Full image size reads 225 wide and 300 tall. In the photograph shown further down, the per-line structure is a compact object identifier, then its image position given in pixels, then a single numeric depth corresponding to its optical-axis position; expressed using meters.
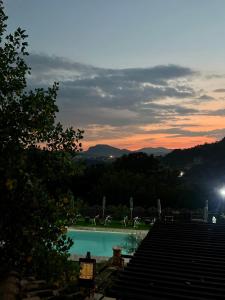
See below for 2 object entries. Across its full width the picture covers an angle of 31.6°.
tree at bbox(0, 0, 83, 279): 6.96
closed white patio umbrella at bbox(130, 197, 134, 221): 34.92
